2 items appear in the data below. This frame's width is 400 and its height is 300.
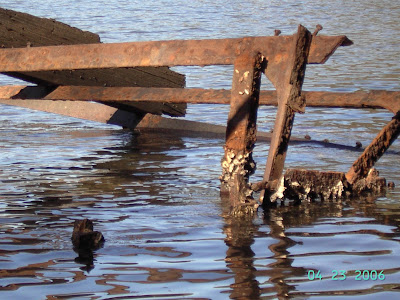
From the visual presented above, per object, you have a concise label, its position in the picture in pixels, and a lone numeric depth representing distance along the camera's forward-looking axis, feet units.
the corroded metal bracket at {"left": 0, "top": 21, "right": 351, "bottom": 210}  31.32
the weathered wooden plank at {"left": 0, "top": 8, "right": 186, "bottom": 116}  44.06
